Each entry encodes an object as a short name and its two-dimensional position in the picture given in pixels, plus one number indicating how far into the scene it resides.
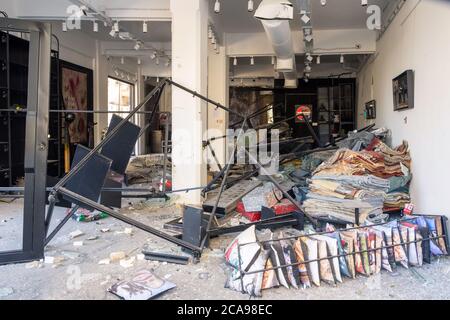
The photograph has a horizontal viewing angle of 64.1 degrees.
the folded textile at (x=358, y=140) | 4.98
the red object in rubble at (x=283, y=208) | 3.71
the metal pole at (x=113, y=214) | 2.38
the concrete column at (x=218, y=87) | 7.32
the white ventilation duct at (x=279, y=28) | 3.88
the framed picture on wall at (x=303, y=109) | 11.34
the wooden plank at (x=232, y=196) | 3.79
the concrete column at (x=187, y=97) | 4.56
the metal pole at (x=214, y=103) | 3.78
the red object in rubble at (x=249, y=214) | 3.78
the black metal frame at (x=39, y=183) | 2.49
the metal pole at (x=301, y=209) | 3.29
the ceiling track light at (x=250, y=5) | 4.07
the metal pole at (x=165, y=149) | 3.85
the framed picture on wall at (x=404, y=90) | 3.96
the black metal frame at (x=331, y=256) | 2.14
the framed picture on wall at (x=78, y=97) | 7.27
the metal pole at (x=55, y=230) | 2.77
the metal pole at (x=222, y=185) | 2.84
